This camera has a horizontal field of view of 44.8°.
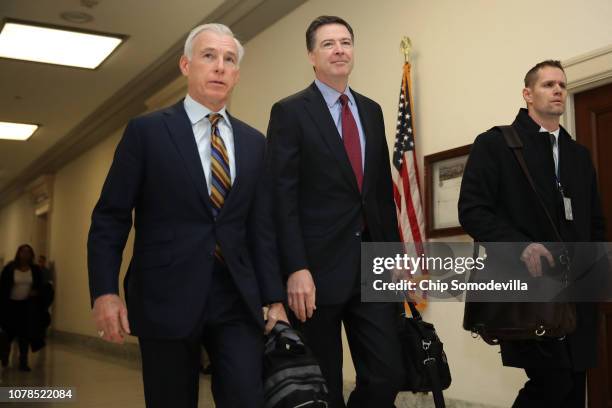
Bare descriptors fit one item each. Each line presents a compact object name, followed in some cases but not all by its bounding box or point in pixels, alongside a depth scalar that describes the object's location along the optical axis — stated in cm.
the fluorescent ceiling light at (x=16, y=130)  1406
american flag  566
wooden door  453
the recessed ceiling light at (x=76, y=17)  845
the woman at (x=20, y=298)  1022
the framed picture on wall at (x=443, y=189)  554
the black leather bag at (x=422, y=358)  292
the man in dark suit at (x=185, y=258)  241
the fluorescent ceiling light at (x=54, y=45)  895
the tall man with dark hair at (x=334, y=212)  289
